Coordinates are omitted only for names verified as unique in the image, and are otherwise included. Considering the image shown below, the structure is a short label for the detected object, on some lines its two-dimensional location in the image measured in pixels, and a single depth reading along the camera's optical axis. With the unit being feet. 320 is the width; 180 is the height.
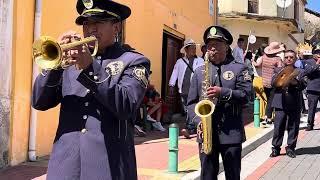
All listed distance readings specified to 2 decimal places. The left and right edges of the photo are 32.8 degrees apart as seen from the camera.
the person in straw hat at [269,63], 39.47
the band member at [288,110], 30.91
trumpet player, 9.64
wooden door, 44.93
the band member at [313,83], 38.44
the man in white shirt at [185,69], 37.78
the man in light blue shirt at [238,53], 50.31
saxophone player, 17.02
